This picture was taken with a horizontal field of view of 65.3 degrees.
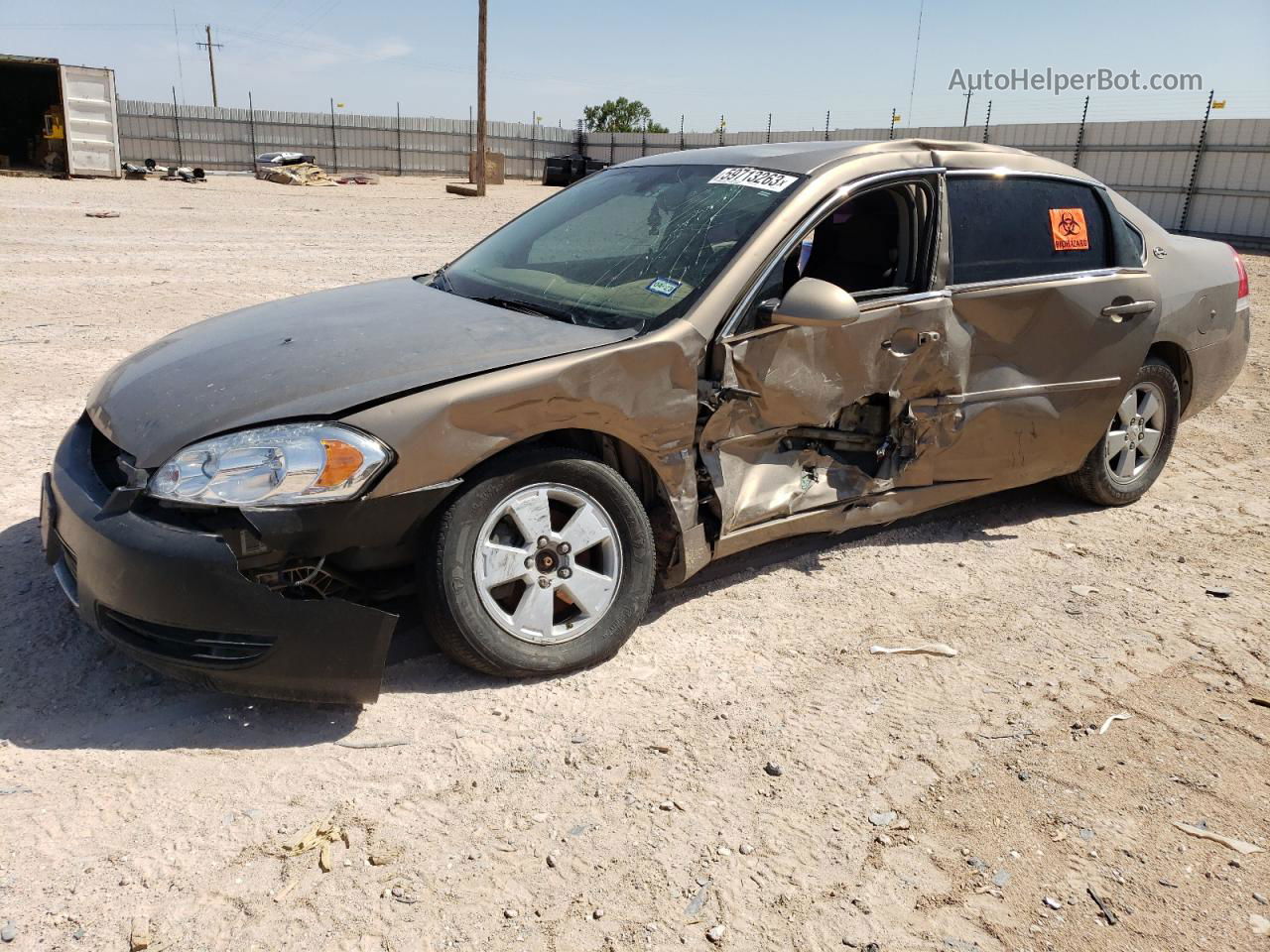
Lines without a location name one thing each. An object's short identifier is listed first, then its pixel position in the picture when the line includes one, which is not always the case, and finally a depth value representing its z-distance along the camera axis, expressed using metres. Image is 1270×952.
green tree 68.25
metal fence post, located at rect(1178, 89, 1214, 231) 21.97
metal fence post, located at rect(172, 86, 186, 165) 35.42
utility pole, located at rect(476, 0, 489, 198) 27.02
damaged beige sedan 2.71
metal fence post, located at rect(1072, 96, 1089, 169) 24.26
